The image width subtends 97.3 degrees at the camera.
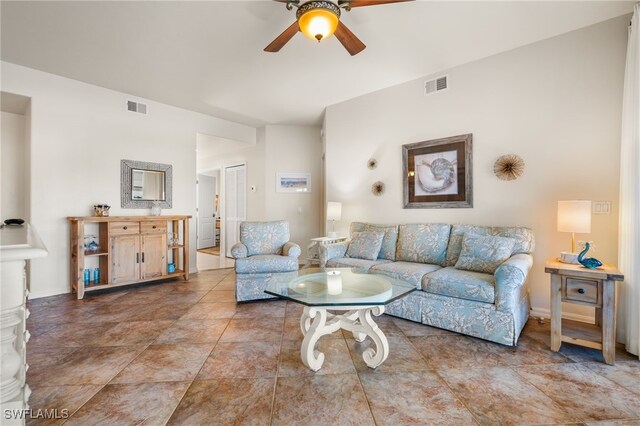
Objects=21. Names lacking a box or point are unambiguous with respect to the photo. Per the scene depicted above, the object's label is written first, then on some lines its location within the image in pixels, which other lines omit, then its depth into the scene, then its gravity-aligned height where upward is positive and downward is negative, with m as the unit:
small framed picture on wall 5.68 +0.58
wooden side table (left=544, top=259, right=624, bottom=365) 2.03 -0.64
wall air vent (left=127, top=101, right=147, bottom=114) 4.29 +1.60
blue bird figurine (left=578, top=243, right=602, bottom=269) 2.17 -0.39
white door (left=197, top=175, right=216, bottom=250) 8.20 -0.01
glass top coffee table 1.87 -0.61
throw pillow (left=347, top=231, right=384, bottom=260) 3.54 -0.44
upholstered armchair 3.38 -0.58
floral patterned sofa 2.32 -0.60
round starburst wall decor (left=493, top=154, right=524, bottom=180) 3.05 +0.49
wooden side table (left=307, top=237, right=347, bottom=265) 4.23 -0.62
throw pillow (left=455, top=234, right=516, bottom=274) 2.68 -0.41
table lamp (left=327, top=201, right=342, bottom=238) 4.36 +0.00
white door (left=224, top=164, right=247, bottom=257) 6.30 +0.20
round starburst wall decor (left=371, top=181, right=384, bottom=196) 4.20 +0.34
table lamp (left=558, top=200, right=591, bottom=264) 2.28 -0.06
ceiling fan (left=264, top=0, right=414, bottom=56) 2.06 +1.45
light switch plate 2.58 +0.04
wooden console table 3.59 -0.56
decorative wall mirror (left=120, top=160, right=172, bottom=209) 4.26 +0.42
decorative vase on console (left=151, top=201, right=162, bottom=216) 4.46 +0.02
